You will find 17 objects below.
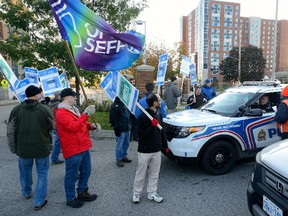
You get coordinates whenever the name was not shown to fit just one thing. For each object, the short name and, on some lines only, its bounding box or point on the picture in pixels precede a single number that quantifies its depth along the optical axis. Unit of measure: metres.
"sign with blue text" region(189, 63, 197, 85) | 10.63
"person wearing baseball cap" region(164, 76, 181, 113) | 8.52
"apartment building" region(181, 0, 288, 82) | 97.19
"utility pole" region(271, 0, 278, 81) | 18.68
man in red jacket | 3.33
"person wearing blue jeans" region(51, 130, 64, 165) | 5.50
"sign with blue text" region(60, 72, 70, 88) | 8.84
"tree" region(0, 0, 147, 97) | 8.80
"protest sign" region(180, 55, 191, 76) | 10.72
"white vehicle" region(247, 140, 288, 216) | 2.33
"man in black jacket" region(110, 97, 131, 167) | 5.09
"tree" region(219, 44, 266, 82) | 55.94
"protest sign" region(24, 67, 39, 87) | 7.65
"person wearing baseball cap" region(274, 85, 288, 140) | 4.16
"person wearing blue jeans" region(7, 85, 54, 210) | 3.52
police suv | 4.46
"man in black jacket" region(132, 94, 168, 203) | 3.65
